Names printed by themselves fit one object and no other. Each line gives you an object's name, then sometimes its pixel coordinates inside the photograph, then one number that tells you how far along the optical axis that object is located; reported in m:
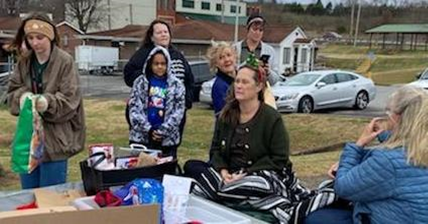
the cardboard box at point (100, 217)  2.44
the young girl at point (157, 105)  4.48
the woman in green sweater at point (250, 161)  3.64
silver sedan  16.00
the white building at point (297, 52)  41.59
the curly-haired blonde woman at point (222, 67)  4.70
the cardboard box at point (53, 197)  3.20
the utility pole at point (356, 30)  67.68
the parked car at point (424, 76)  21.98
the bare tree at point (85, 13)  59.84
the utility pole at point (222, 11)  59.56
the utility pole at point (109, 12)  62.25
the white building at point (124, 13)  61.75
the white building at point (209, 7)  63.44
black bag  3.45
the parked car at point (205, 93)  17.86
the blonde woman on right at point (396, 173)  2.87
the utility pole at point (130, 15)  62.47
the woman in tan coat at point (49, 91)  3.62
